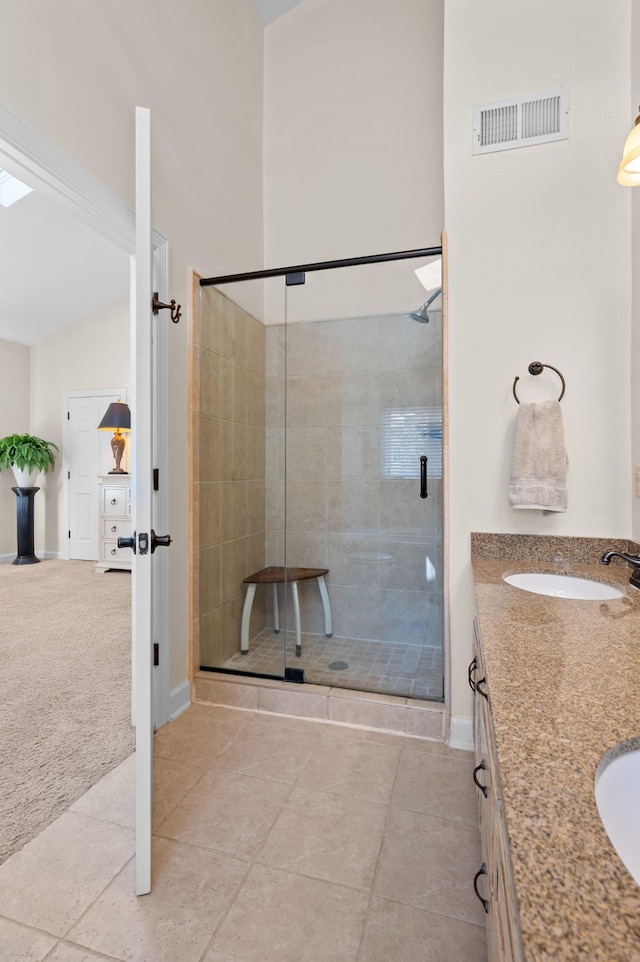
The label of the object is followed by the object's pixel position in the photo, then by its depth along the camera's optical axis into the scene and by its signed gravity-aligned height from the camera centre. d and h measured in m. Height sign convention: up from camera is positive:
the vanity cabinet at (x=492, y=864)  0.61 -0.64
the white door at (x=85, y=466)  5.95 +0.15
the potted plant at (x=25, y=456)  5.61 +0.24
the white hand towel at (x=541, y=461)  1.91 +0.07
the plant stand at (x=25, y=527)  5.74 -0.55
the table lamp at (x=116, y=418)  5.23 +0.62
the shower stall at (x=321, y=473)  2.54 +0.03
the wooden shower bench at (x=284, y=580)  2.78 -0.57
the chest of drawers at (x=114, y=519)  5.45 -0.44
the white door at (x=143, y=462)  1.35 +0.04
